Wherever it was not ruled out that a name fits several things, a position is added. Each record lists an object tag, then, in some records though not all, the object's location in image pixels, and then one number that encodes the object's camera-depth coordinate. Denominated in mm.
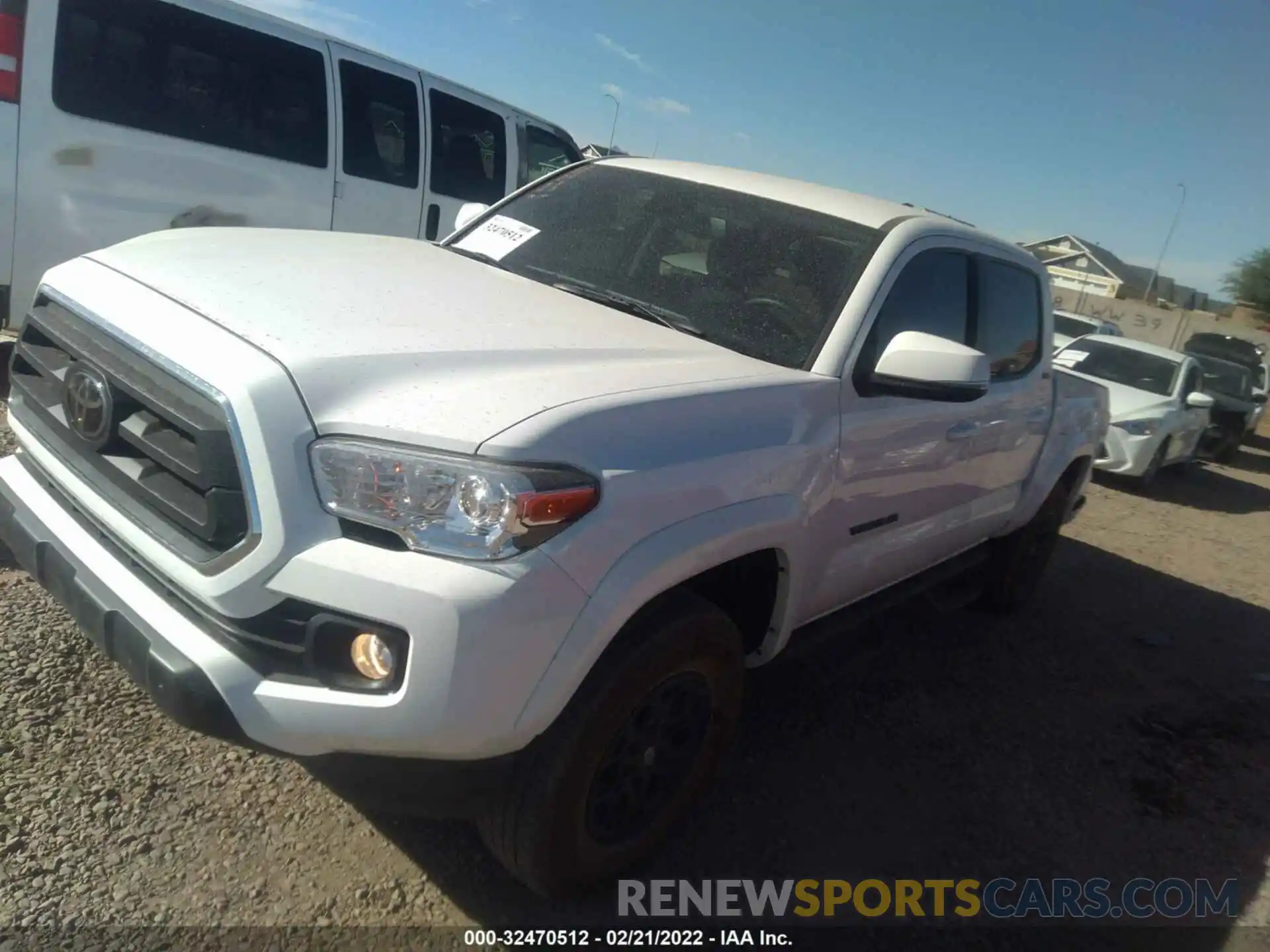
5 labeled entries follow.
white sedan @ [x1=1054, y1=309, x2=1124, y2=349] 14133
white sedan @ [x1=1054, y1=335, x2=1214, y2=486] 9547
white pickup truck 1961
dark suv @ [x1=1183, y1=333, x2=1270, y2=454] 12945
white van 5043
